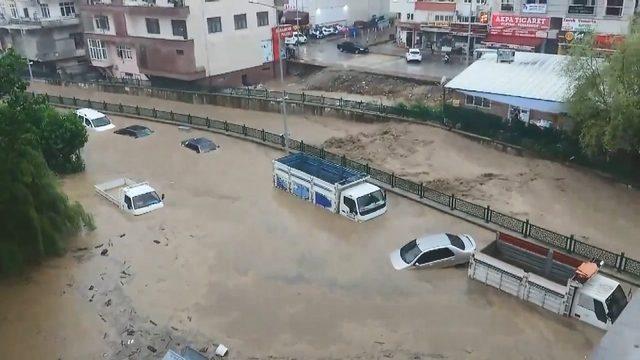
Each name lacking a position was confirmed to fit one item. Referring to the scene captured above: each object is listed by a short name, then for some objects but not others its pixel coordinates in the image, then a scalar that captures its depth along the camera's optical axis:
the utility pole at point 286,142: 29.93
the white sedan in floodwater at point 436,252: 19.69
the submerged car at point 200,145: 31.98
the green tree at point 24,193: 17.41
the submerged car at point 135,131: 35.09
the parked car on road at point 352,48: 52.41
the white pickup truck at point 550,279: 16.47
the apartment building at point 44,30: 49.28
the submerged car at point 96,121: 36.44
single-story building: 29.39
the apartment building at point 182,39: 41.94
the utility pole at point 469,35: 46.84
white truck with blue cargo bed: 23.20
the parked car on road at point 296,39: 53.66
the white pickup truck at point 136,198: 24.52
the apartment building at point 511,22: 41.34
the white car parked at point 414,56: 47.62
